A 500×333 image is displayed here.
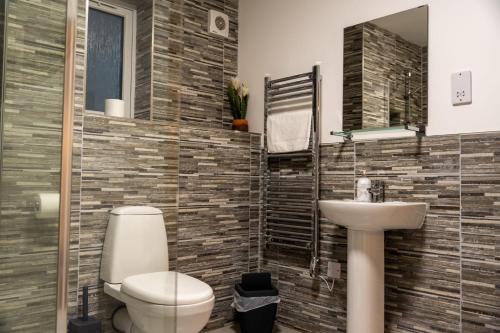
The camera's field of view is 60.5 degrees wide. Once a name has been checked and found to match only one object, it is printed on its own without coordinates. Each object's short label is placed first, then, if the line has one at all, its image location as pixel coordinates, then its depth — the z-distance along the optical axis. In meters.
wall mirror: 2.17
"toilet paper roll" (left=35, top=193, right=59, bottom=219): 1.13
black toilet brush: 2.03
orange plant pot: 2.92
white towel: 2.62
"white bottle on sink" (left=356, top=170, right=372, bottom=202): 2.24
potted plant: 2.96
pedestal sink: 2.01
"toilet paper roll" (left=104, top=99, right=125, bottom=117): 2.36
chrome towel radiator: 2.56
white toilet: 1.82
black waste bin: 2.45
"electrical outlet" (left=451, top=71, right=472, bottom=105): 1.99
